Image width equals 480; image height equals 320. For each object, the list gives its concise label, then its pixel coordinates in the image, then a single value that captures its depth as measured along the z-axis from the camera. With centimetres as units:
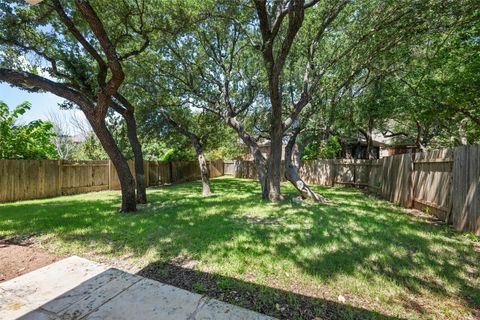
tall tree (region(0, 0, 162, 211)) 514
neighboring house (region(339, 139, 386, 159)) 1844
